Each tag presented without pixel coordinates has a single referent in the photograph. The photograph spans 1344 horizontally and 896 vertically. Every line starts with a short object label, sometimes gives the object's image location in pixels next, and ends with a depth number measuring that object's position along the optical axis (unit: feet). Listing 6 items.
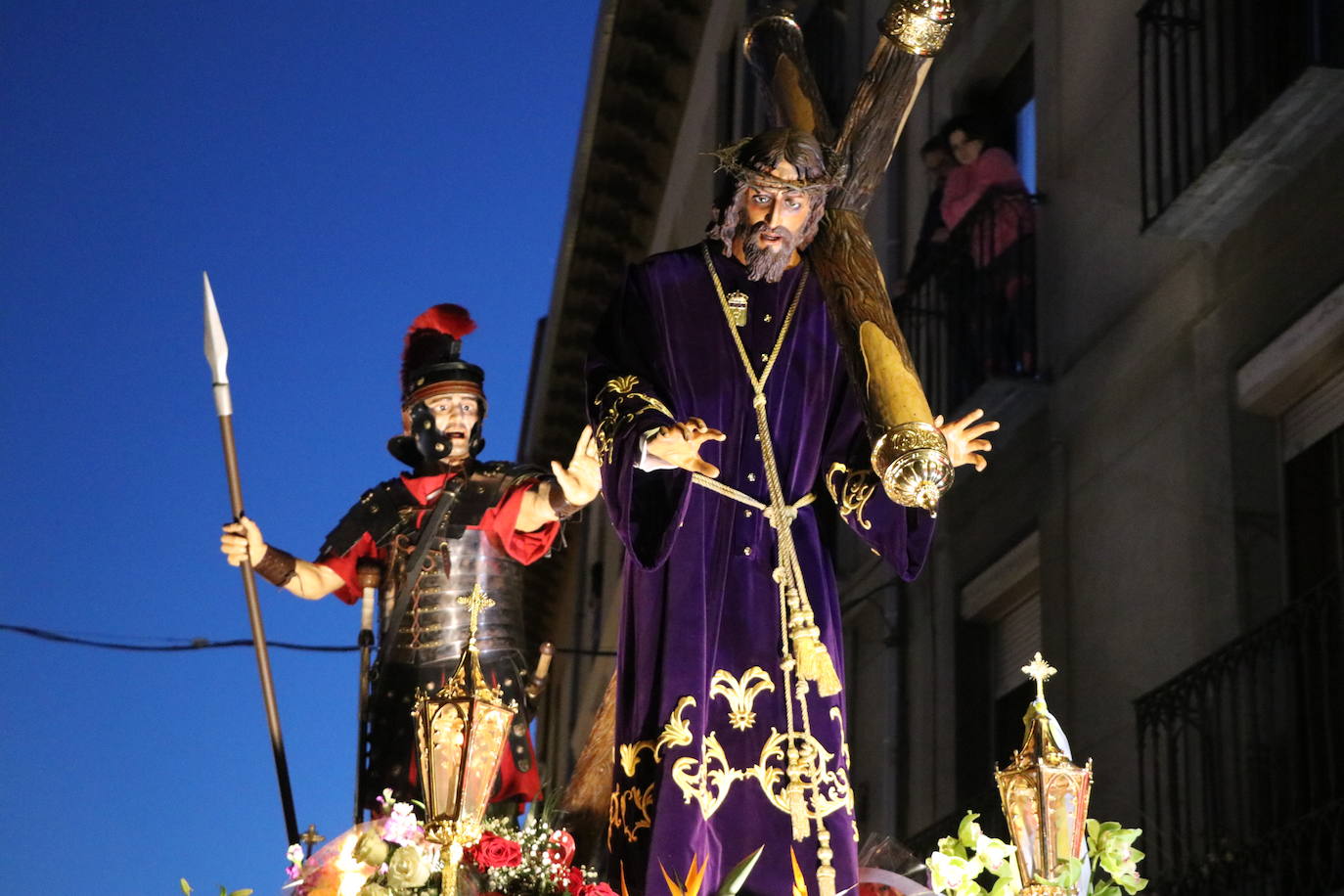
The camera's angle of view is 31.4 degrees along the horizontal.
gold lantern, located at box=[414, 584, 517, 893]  15.94
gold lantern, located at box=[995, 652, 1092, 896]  15.97
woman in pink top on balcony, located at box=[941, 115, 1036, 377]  34.91
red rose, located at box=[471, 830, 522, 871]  16.05
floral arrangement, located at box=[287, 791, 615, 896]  16.19
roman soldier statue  23.25
